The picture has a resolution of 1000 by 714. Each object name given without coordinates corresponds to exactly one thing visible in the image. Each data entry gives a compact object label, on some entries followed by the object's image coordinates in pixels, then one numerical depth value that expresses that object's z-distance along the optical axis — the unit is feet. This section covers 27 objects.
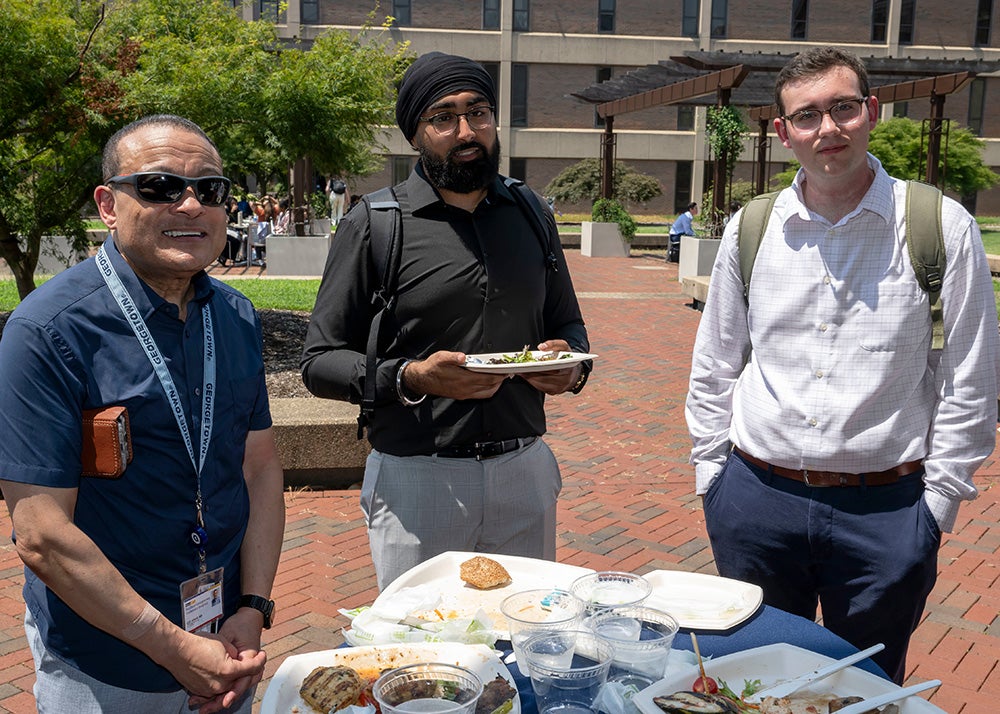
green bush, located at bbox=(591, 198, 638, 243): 80.33
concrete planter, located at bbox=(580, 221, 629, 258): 80.28
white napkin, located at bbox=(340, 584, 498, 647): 6.77
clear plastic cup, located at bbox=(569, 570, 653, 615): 6.77
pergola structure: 59.67
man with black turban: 9.21
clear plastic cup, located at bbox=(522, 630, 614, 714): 5.75
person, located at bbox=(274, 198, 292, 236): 72.13
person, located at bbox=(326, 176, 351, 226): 81.56
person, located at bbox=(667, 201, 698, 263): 75.25
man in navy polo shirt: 6.12
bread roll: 7.57
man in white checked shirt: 8.57
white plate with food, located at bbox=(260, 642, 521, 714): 6.07
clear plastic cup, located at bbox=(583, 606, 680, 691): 6.07
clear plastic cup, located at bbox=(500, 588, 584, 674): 6.06
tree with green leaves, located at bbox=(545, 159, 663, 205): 135.03
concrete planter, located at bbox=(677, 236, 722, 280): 56.08
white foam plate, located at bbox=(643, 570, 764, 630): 7.14
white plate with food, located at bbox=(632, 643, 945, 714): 5.88
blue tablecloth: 6.82
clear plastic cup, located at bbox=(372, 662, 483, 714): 5.44
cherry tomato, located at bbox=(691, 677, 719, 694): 6.01
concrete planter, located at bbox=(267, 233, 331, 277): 61.52
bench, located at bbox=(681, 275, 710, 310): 46.68
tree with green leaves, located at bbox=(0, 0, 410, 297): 26.89
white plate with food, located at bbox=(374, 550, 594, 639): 7.20
